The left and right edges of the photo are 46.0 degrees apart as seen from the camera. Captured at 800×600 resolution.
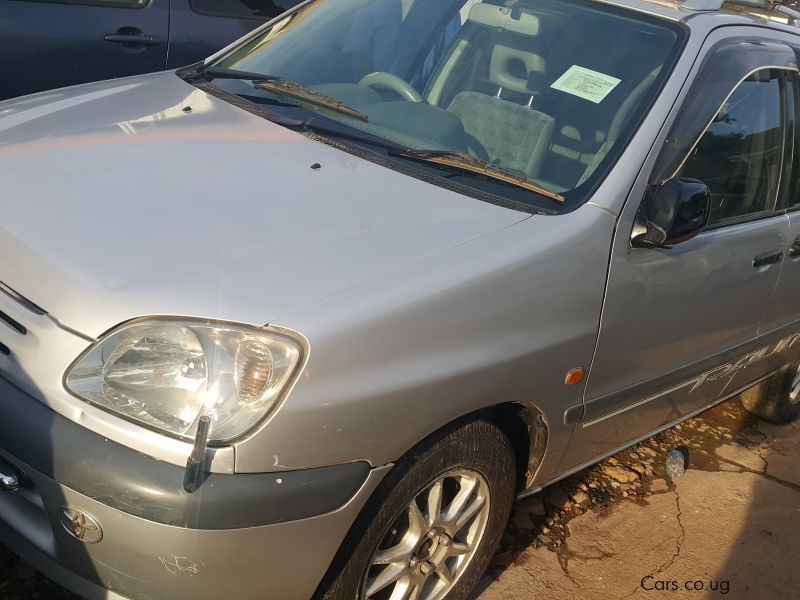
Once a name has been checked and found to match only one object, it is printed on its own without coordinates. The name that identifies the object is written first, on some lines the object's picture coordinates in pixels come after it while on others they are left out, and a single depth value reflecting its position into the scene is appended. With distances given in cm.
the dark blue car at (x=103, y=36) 452
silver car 201
